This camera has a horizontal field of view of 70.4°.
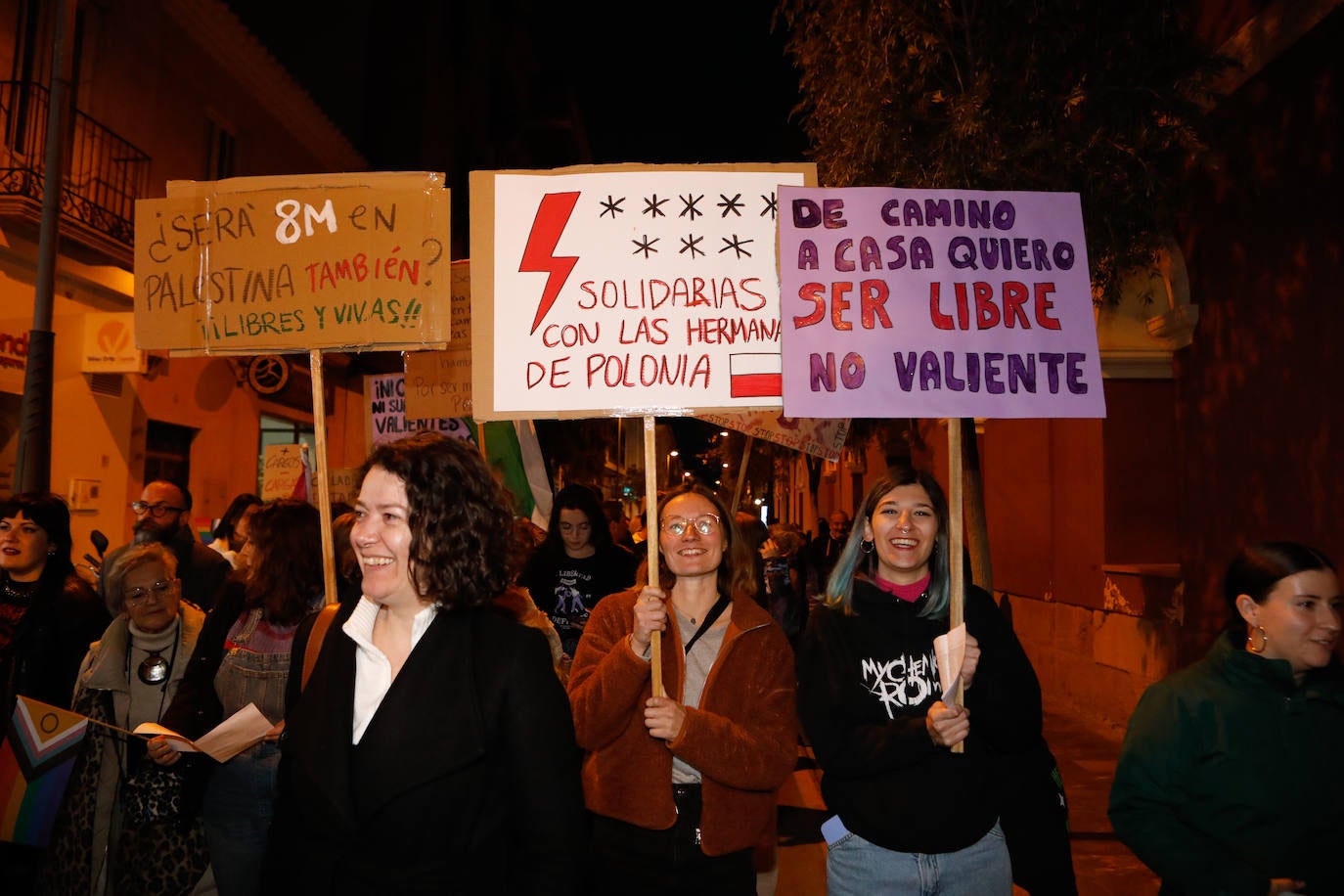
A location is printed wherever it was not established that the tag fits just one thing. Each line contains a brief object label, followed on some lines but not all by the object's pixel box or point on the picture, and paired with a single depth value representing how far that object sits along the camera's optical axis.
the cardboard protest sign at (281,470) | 8.59
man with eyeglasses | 6.50
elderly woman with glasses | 3.59
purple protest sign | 3.12
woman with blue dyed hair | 2.68
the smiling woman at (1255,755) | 2.46
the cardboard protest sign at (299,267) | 3.59
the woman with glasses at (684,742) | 3.00
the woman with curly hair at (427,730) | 1.99
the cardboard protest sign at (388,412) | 6.57
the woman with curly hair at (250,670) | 3.54
